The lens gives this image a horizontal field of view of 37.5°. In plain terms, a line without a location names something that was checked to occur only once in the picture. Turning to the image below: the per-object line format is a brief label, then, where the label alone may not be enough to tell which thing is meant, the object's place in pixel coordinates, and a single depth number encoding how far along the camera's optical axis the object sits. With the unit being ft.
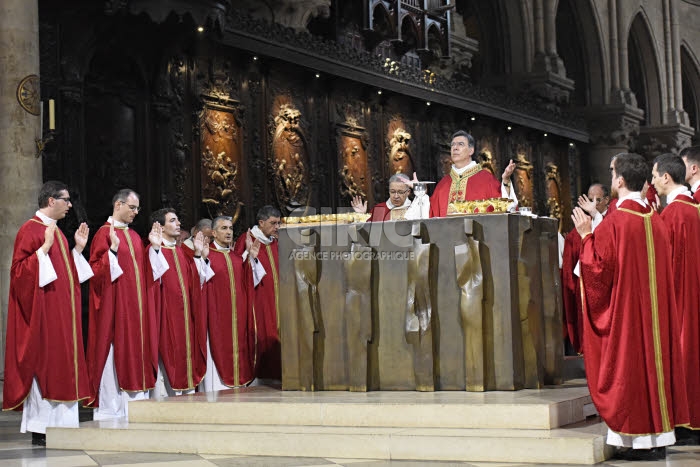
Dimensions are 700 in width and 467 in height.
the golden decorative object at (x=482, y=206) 21.58
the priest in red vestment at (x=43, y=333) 23.99
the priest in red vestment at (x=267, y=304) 31.19
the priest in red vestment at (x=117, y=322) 26.20
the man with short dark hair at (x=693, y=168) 21.84
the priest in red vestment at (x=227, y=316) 30.07
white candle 28.73
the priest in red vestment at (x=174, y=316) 28.27
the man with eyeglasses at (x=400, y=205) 23.71
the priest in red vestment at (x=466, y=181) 25.16
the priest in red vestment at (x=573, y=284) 30.71
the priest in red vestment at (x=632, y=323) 18.22
